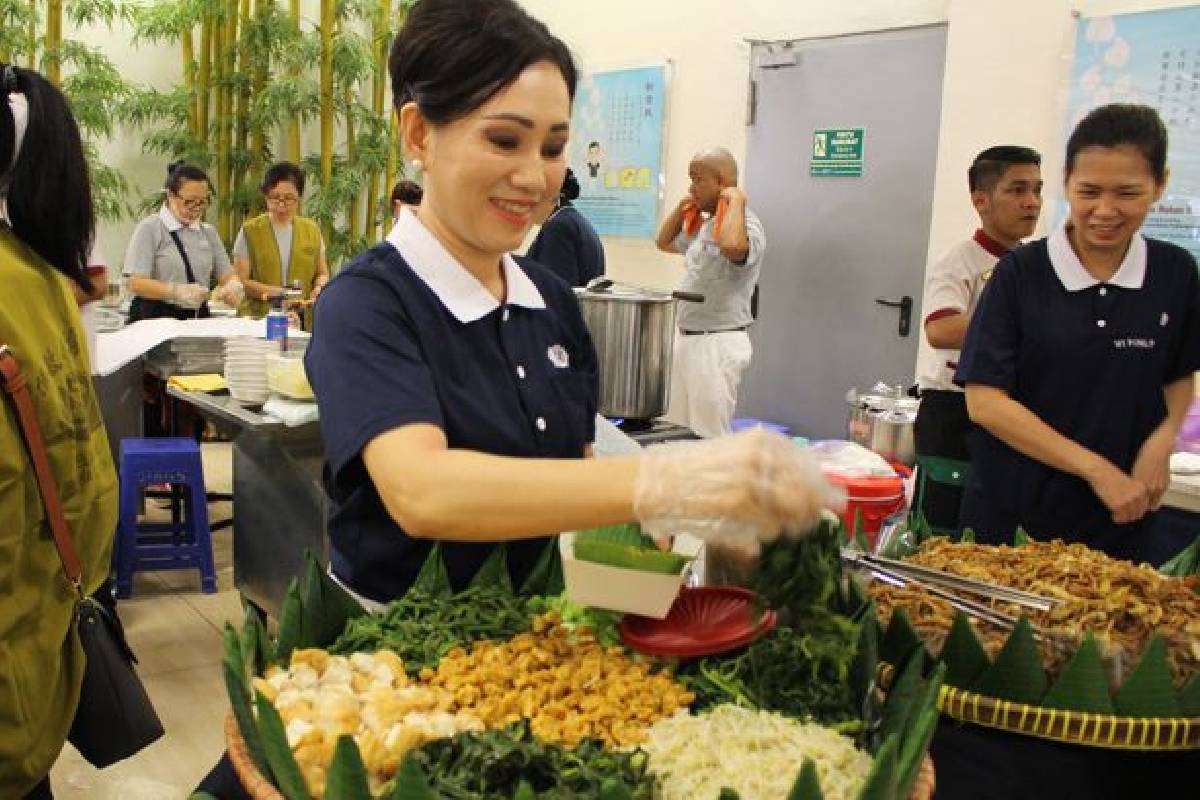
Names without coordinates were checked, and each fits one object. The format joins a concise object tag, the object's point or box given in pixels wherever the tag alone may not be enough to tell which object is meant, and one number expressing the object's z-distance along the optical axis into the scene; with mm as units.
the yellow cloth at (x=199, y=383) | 3584
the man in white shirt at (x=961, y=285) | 2949
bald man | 4754
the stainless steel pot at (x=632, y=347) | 2775
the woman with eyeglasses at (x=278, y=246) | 5703
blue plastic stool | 3854
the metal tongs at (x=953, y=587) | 1452
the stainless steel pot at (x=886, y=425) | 3393
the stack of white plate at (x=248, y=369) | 3348
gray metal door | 4789
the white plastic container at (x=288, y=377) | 3170
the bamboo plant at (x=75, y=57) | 6086
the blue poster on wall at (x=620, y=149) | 5996
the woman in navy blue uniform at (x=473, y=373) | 1025
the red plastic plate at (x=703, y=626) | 1139
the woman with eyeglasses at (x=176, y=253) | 5141
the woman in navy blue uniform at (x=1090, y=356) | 2148
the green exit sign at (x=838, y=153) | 5008
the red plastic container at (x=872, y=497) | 2533
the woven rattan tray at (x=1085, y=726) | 1255
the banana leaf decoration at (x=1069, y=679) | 1271
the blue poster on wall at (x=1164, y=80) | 3633
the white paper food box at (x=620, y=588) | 1110
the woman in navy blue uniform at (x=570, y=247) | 4512
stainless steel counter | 3234
